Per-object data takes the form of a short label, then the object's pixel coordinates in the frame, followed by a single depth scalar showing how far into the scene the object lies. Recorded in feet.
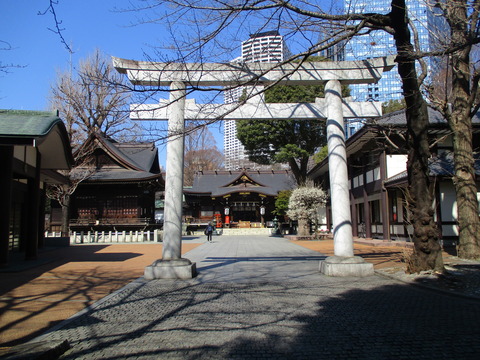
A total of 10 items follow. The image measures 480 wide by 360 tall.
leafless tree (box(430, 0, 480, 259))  35.99
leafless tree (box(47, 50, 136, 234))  82.28
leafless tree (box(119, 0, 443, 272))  25.17
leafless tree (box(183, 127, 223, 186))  169.99
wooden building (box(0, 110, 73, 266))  31.71
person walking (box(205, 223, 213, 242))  82.58
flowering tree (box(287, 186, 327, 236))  85.05
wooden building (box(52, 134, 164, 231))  91.04
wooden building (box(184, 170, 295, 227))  133.39
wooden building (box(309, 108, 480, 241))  54.90
